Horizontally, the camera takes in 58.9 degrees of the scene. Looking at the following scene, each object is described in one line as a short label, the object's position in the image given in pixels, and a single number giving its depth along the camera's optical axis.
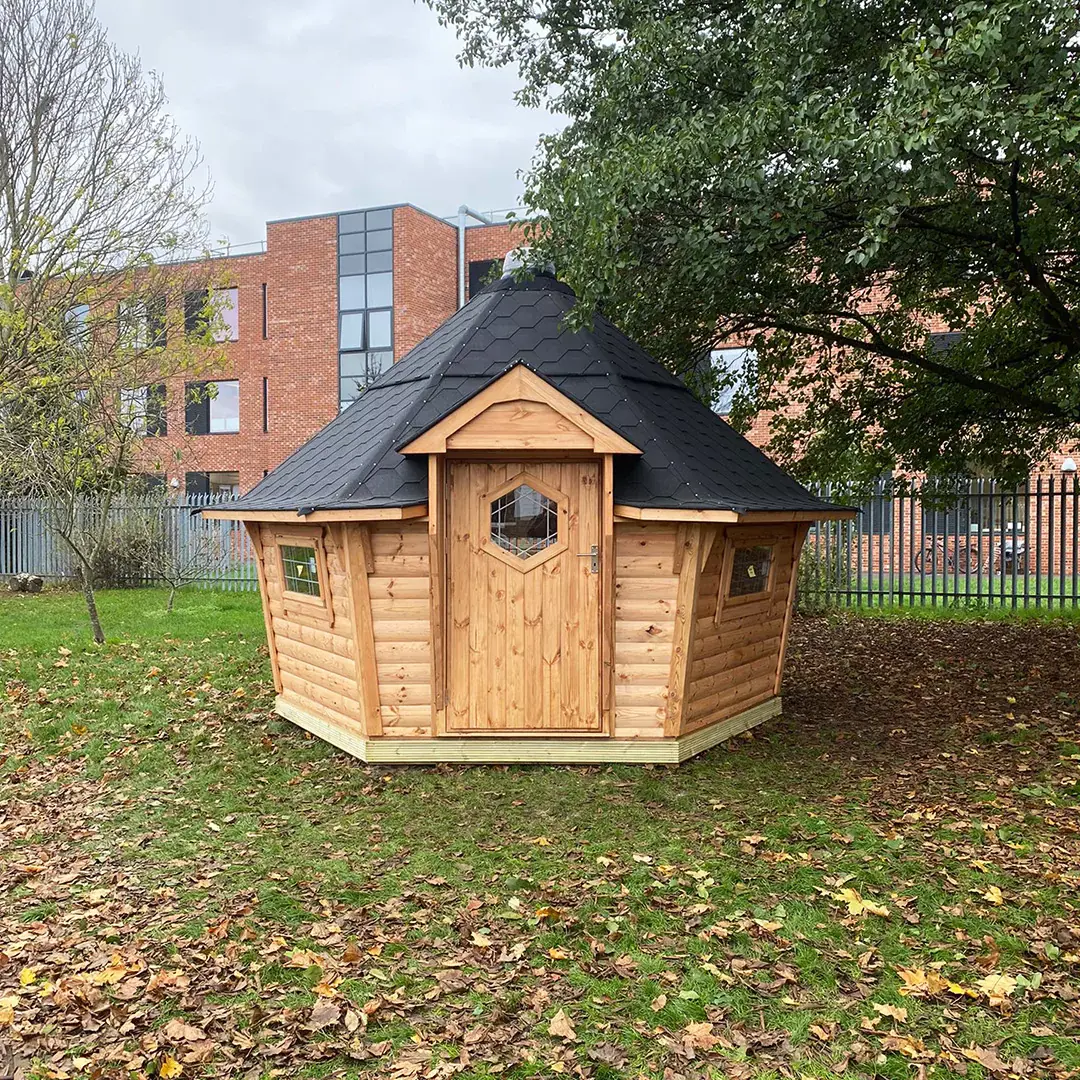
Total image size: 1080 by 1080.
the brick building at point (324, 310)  32.84
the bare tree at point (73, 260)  13.08
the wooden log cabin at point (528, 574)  7.13
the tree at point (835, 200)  6.15
